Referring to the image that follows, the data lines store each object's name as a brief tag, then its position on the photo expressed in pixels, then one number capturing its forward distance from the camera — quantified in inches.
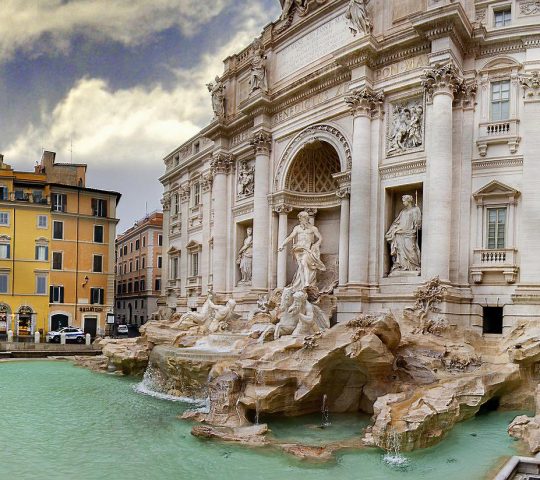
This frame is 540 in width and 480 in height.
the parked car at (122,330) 1800.0
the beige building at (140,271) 2089.1
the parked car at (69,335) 1397.6
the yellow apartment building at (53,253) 1499.8
